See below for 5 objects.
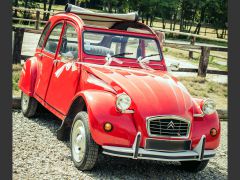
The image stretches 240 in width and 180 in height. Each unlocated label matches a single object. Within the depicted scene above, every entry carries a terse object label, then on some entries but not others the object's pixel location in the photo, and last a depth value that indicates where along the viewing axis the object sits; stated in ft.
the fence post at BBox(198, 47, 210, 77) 44.90
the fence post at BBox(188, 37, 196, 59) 69.31
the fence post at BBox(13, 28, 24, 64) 37.52
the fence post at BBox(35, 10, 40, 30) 72.86
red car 16.78
